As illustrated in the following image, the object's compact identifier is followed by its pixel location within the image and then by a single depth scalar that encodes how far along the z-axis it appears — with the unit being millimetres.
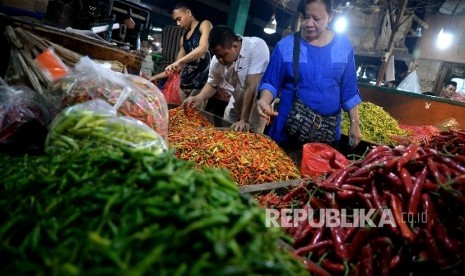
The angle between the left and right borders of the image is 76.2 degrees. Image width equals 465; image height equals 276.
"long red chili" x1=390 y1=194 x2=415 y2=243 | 1942
